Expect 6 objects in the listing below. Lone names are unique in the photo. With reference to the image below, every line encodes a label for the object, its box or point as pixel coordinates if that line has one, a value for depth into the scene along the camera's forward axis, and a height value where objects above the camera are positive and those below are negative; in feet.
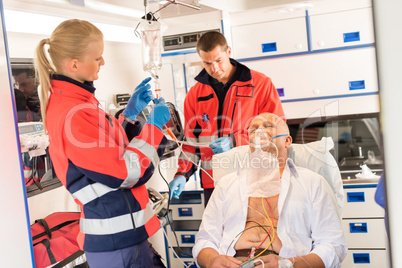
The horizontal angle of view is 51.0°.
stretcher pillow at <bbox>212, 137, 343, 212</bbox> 6.44 -0.97
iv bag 7.23 +1.13
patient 6.27 -1.84
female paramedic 5.72 -0.48
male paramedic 6.77 -0.03
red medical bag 7.00 -1.96
